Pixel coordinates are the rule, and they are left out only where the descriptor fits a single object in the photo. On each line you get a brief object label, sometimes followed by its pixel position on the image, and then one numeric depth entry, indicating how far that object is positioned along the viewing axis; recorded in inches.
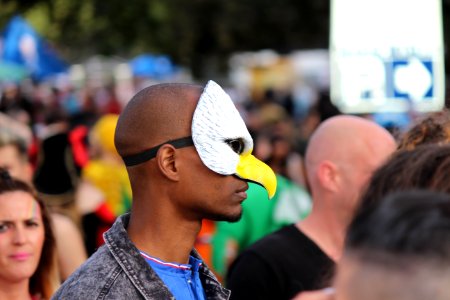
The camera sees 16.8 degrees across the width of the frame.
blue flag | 1265.4
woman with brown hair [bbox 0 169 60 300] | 254.5
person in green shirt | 364.5
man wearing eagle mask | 174.0
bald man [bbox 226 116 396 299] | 246.4
